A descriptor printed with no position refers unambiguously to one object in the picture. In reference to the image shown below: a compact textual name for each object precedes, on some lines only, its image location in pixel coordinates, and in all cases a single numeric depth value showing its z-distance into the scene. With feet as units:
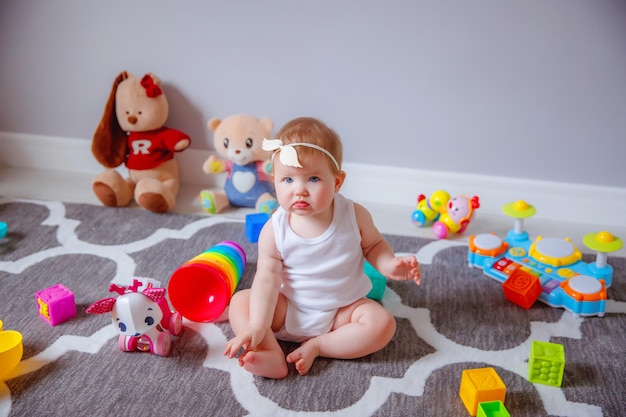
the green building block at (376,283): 4.92
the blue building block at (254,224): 5.72
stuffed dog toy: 6.45
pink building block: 4.58
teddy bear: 6.27
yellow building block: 3.78
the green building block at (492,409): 3.67
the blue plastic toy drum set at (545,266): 4.76
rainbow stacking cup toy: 4.63
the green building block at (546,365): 4.01
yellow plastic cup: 4.05
